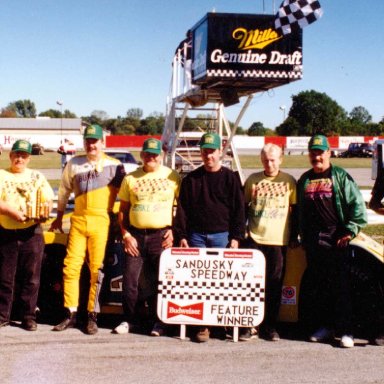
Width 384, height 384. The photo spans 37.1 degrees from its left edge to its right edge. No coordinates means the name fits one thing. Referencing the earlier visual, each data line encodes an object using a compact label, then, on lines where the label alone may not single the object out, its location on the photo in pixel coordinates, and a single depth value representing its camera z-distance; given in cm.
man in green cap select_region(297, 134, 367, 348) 454
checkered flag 1210
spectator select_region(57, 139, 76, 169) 1446
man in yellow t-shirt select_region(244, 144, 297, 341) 469
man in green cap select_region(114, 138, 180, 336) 479
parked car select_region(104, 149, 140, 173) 1850
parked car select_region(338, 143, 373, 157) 4909
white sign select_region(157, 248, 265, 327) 468
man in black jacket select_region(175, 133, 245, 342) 470
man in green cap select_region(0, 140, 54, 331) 484
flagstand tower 1287
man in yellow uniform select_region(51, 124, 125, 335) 488
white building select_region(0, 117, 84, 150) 8788
